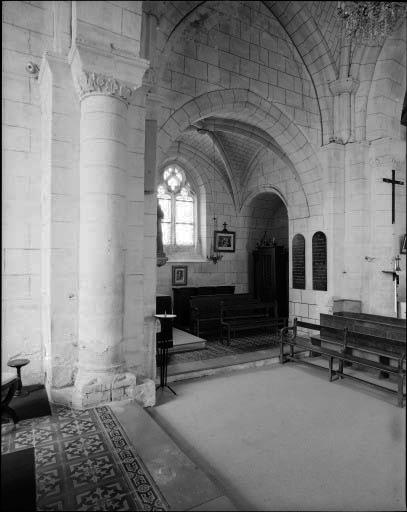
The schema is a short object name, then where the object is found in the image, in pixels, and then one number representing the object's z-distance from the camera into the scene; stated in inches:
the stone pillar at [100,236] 112.7
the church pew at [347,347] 123.2
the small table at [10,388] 68.7
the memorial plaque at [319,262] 233.5
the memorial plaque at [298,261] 250.4
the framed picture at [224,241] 348.8
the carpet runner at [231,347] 196.4
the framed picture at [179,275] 330.6
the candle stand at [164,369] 142.8
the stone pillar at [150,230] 142.1
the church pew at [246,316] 237.8
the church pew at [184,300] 316.5
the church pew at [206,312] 256.4
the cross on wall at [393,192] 213.8
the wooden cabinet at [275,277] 321.7
